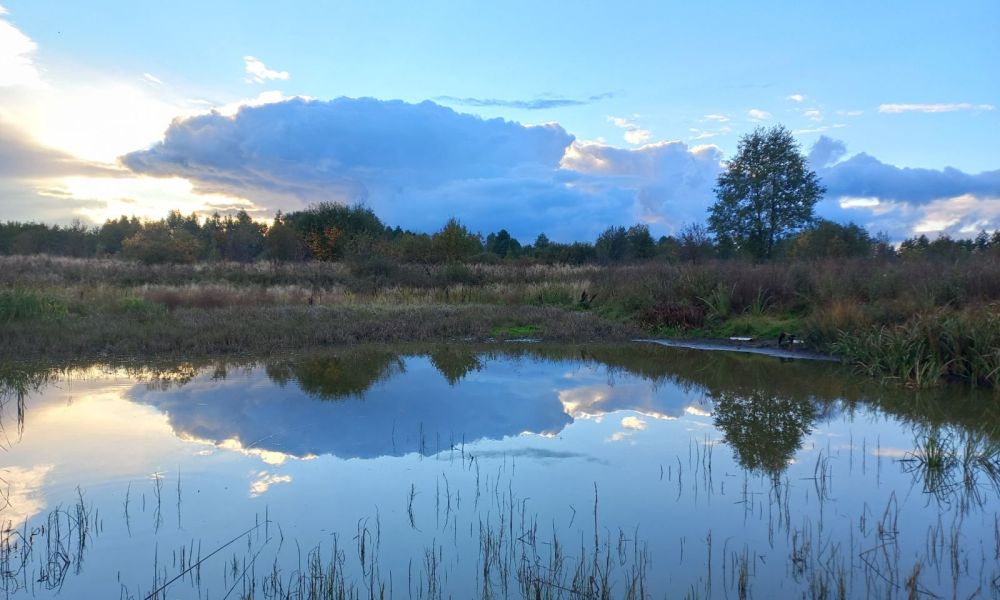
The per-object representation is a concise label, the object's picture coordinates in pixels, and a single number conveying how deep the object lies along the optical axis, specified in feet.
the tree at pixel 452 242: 163.42
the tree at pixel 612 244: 181.06
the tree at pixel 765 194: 119.75
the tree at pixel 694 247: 101.45
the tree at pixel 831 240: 107.65
